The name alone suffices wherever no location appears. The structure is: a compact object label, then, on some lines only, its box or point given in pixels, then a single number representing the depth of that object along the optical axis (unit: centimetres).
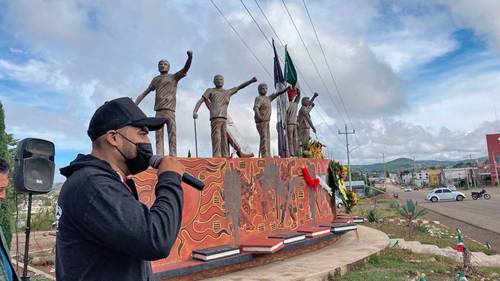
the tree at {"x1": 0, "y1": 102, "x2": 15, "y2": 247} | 753
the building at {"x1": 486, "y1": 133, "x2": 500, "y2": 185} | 4872
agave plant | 1357
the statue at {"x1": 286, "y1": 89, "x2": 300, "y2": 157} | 1055
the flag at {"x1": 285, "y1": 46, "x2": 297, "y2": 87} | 1252
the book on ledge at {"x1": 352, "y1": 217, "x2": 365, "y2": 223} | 1059
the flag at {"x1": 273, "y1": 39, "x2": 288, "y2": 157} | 1037
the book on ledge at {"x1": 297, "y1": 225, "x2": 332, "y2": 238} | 805
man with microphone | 144
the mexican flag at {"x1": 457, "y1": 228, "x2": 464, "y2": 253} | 718
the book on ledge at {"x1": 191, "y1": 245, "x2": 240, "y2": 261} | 609
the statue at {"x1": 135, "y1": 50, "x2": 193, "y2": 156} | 663
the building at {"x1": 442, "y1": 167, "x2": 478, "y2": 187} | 5934
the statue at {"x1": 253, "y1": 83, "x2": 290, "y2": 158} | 892
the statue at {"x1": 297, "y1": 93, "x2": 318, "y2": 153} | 1172
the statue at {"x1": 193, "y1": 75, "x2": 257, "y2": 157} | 753
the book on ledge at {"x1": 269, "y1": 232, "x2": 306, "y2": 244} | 737
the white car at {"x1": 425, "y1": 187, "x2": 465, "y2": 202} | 3456
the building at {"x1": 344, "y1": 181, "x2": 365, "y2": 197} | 5128
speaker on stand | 391
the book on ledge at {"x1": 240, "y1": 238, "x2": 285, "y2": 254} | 663
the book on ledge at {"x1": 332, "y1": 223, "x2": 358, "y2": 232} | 887
